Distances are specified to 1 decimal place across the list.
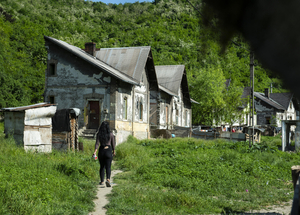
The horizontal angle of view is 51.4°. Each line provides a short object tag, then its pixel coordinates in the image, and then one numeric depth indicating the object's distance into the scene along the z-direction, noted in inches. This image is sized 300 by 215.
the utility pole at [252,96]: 729.7
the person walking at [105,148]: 348.8
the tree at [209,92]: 1503.6
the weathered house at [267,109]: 2160.4
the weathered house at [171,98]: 1162.6
